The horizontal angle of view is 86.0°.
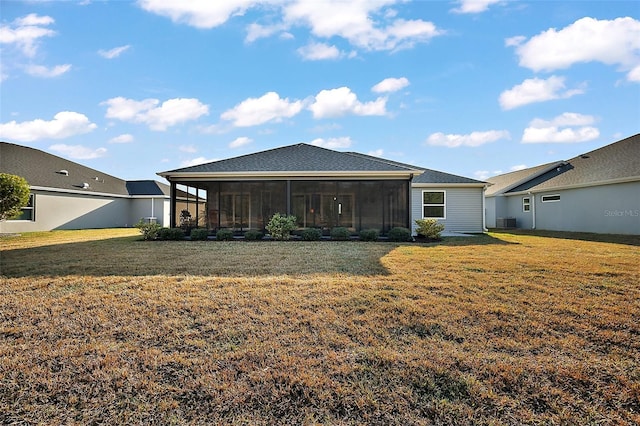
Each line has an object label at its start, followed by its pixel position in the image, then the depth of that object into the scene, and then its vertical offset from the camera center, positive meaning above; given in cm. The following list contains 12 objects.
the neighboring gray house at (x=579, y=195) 1509 +112
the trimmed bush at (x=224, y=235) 1336 -68
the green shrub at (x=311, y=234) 1309 -66
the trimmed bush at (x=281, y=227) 1323 -37
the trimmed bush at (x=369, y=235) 1307 -68
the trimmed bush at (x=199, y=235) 1362 -68
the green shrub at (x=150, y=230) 1323 -46
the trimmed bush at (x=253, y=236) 1324 -71
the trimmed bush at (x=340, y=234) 1330 -65
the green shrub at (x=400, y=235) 1305 -68
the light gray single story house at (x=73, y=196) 1828 +143
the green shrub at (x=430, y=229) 1332 -48
